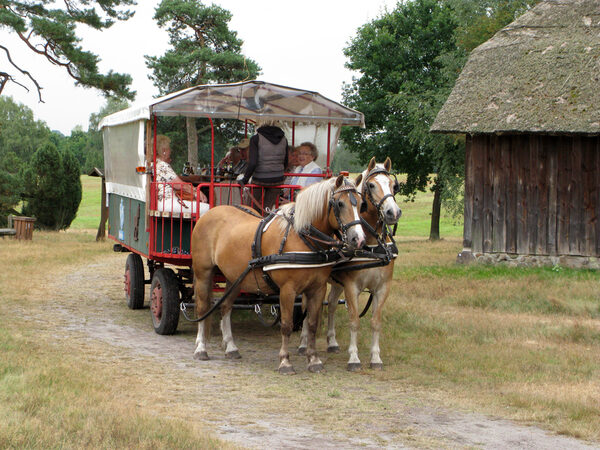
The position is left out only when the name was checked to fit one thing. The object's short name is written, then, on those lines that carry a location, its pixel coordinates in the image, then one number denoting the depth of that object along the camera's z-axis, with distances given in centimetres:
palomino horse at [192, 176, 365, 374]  783
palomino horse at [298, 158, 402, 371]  794
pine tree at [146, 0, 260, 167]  3434
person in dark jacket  971
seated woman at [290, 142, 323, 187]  1040
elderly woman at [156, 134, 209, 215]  1012
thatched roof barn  1672
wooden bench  2697
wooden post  2885
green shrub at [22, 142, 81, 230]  3188
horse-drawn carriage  974
